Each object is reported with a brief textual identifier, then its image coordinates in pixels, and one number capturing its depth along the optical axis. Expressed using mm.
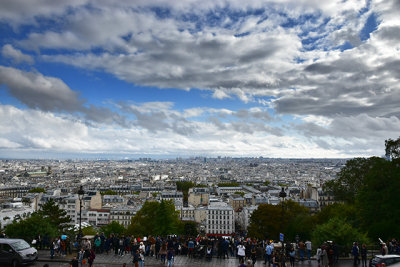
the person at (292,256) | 18905
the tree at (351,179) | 47909
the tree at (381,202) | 27891
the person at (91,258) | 17362
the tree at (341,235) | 21875
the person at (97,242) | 21531
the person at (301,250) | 20416
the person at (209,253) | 20672
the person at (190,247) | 21297
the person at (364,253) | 18447
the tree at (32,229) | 24484
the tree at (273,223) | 47219
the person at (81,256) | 18216
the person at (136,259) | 17531
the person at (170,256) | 18353
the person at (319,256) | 18828
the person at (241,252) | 19312
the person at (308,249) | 20203
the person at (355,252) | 18781
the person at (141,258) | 17031
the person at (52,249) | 19953
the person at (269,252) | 19469
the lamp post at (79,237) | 21031
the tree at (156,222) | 49047
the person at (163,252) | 19641
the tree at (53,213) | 40844
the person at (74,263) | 15438
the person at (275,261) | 16875
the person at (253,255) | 19255
